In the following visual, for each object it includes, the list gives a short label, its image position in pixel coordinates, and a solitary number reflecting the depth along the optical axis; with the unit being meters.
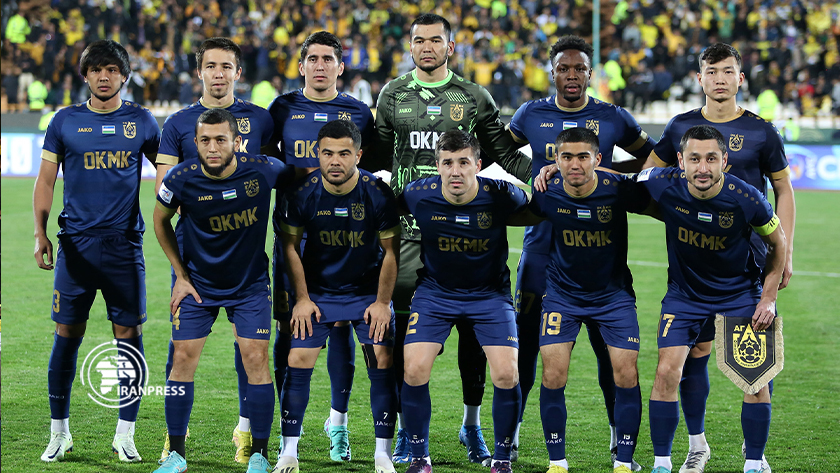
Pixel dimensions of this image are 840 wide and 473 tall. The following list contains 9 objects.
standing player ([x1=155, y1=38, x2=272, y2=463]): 11.09
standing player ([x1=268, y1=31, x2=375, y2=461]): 11.27
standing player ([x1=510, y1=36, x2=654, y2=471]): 11.14
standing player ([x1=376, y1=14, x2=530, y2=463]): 11.37
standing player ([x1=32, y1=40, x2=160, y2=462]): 11.12
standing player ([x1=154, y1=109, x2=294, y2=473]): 10.15
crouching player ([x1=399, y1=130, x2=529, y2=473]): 10.12
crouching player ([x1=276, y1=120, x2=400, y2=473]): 10.34
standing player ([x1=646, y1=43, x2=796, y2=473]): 10.58
